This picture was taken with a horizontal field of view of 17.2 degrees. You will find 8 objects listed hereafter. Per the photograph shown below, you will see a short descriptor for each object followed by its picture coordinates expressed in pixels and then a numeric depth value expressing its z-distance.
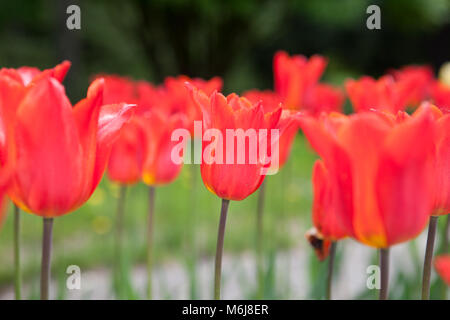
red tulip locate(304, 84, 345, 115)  1.60
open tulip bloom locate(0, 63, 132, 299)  0.77
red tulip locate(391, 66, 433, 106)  1.59
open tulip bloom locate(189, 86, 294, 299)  0.82
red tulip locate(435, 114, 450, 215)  0.79
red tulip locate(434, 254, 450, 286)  0.74
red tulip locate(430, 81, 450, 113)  1.22
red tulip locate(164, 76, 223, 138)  1.15
